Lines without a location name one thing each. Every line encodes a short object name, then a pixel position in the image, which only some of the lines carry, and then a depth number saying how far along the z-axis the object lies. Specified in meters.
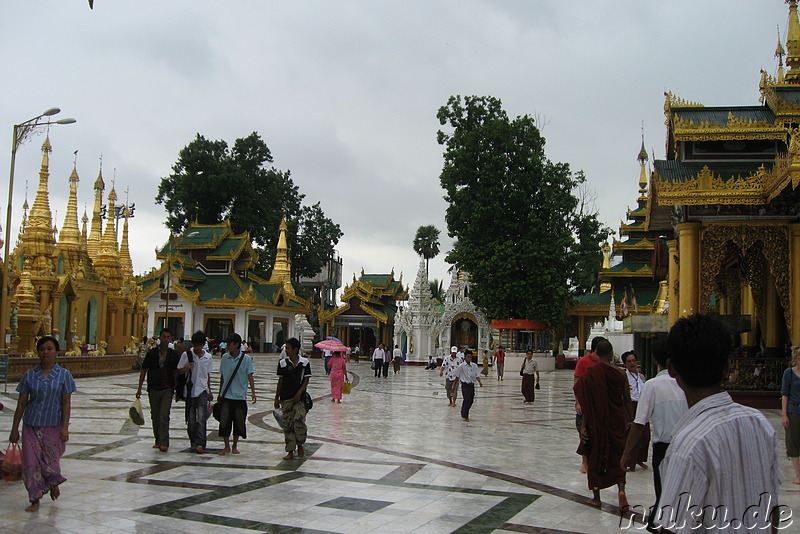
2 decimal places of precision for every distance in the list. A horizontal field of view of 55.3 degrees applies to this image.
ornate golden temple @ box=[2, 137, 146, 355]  25.38
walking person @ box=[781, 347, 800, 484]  8.18
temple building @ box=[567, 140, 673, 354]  43.00
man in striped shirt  2.54
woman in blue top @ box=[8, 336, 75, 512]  6.61
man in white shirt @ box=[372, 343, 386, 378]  29.86
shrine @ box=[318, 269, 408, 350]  53.44
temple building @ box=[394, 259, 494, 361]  45.28
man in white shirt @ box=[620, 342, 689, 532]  6.36
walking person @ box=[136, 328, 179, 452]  9.74
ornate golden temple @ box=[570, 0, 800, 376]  17.33
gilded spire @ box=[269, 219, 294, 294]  59.16
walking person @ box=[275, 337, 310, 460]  9.45
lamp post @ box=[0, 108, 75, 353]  16.91
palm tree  76.00
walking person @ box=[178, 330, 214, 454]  9.70
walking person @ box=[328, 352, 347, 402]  17.67
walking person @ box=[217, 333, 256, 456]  9.66
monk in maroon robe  6.89
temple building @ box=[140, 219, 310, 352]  52.75
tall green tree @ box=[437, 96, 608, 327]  35.88
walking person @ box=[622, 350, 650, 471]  9.04
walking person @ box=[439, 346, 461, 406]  16.99
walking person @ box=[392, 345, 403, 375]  32.84
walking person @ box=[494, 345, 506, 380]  29.56
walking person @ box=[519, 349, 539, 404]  17.88
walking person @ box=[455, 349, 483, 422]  14.20
